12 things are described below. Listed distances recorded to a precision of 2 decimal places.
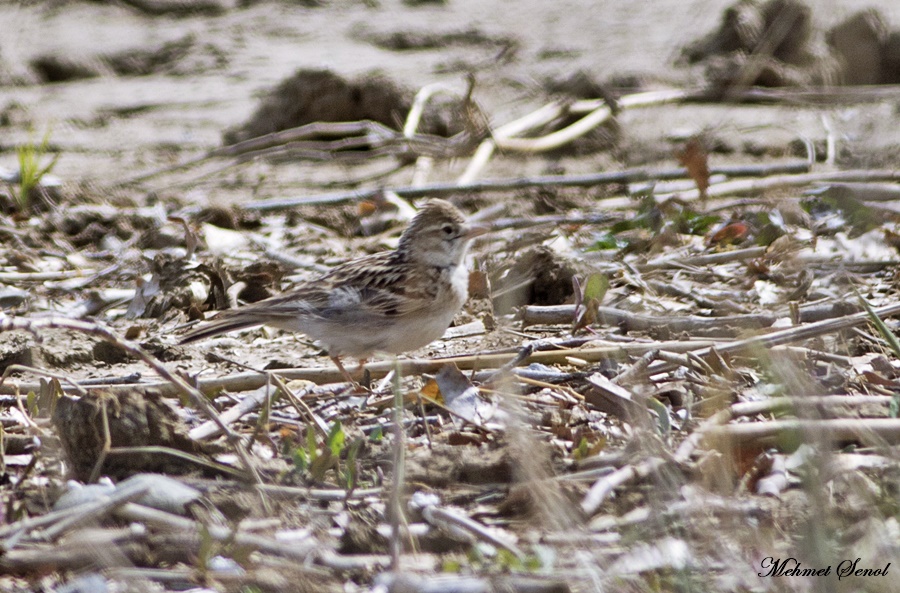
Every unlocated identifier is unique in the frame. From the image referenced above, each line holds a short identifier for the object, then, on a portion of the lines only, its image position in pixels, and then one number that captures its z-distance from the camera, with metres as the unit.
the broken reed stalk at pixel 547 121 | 17.89
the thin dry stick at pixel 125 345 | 6.19
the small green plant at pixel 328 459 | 7.30
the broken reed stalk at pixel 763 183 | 13.75
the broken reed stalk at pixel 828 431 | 7.11
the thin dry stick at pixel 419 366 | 9.36
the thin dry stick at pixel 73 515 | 6.52
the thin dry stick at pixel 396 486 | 5.89
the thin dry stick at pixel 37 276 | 13.80
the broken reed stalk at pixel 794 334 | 8.77
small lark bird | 11.02
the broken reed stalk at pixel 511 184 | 16.02
